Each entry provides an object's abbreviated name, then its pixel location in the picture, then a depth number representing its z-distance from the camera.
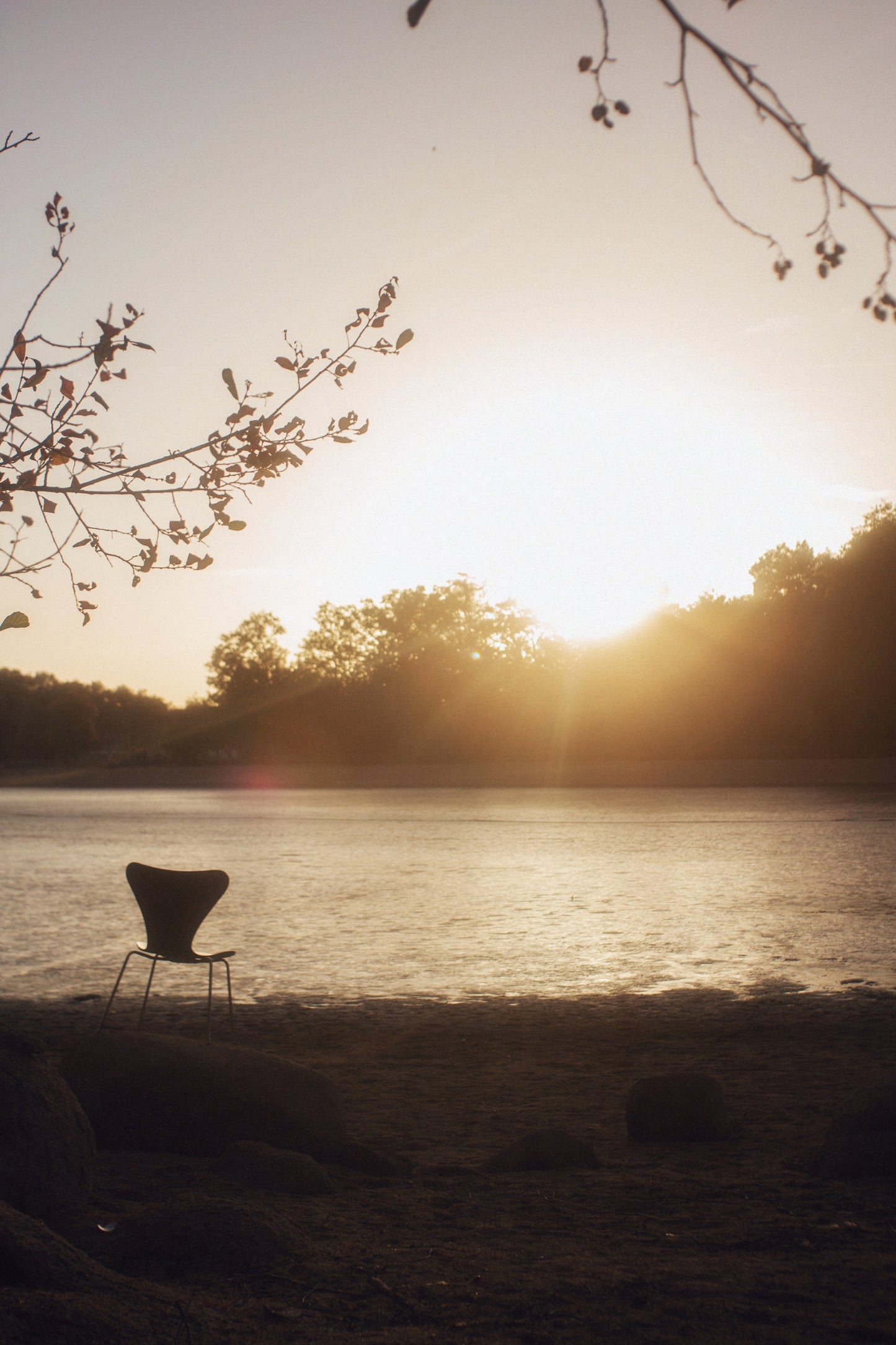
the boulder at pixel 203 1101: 4.28
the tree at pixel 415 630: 73.50
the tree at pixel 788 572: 48.34
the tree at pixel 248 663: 80.25
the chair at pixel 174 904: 5.63
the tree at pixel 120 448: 4.13
